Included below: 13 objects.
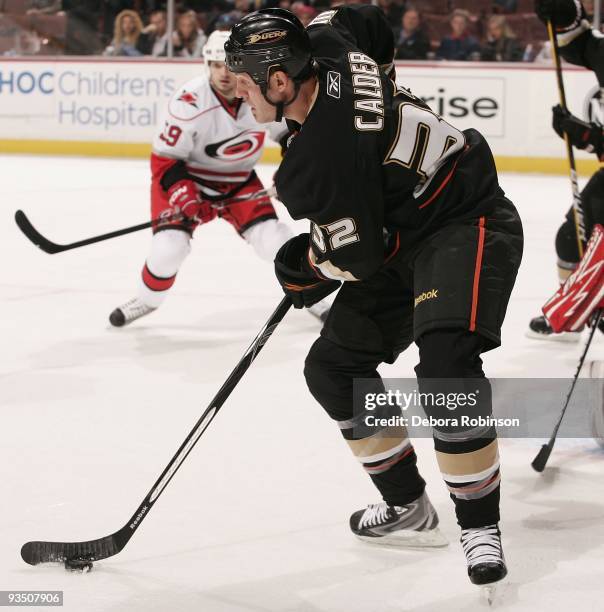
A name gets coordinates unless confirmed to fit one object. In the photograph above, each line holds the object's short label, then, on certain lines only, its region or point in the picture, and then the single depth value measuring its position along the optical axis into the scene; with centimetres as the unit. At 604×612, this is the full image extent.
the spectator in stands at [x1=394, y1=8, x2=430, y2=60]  1672
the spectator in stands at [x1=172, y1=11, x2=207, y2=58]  1798
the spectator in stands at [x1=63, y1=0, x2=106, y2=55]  1845
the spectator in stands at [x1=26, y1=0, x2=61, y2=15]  1906
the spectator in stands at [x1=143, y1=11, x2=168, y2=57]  1803
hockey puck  401
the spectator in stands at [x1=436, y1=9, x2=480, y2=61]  1633
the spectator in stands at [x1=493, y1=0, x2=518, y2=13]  1672
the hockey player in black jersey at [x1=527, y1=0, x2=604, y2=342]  659
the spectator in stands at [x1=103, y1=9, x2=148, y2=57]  1805
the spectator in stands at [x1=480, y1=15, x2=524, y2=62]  1617
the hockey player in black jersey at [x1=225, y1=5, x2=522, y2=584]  364
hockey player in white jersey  777
